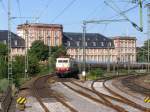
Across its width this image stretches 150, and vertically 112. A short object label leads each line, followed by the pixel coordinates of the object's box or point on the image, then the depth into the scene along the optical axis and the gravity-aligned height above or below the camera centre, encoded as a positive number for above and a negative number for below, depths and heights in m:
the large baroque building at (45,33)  173.75 +10.51
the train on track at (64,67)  63.82 -0.93
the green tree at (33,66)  81.17 -1.08
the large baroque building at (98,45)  178.12 +5.85
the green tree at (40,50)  152.00 +3.43
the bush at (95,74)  66.91 -2.17
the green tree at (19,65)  72.66 -0.72
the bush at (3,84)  43.05 -2.19
